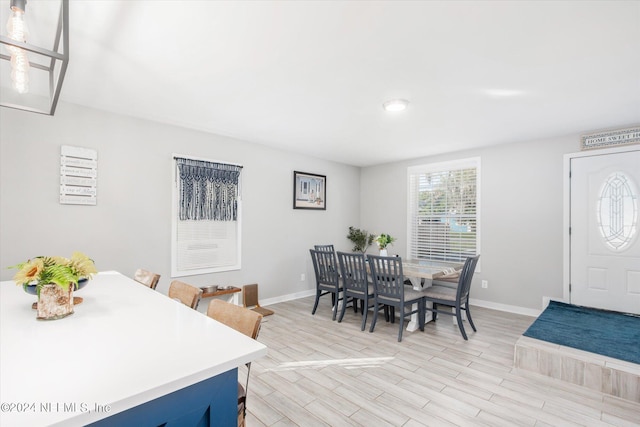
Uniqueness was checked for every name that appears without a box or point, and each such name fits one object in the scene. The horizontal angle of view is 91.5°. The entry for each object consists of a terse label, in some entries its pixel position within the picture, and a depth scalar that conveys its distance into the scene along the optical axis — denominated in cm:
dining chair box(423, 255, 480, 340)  330
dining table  339
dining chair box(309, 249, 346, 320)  399
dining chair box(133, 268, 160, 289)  232
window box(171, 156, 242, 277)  375
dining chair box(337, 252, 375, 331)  364
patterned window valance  378
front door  355
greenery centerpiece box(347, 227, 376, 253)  595
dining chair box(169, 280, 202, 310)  181
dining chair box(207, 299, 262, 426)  129
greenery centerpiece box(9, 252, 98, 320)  134
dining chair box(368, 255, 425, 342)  332
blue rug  262
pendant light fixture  125
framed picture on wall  509
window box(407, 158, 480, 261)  479
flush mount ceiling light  290
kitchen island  74
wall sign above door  354
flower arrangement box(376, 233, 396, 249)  414
